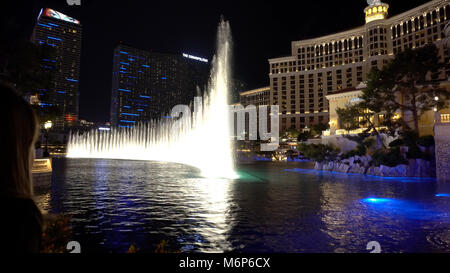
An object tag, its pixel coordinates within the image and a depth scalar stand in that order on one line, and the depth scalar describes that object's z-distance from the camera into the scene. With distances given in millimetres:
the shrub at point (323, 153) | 35500
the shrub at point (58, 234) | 3768
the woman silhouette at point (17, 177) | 1096
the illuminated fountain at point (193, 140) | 37938
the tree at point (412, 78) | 27781
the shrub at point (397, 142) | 28422
